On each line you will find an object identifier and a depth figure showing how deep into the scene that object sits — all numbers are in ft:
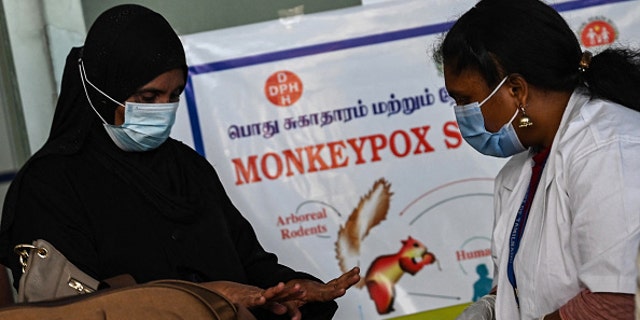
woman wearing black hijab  9.81
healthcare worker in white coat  8.17
